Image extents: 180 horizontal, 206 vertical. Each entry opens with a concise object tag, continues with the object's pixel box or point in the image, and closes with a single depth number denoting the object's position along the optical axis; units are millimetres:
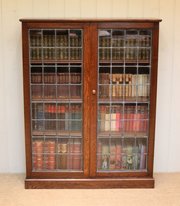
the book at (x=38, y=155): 3645
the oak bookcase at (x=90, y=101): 3420
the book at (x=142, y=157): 3666
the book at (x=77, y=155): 3664
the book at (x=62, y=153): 3688
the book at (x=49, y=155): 3669
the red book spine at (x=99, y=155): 3645
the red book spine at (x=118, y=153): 3686
